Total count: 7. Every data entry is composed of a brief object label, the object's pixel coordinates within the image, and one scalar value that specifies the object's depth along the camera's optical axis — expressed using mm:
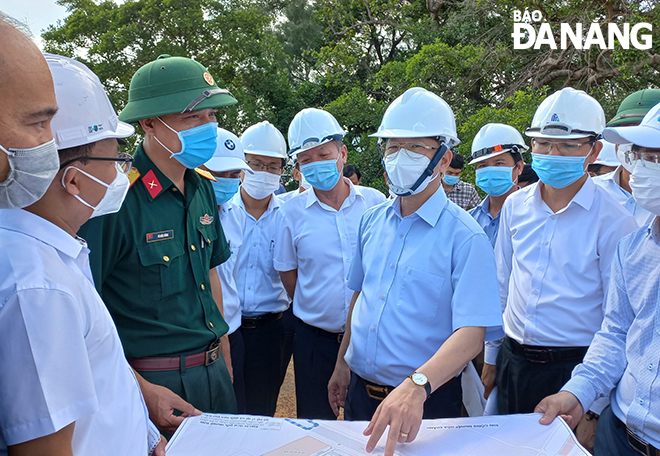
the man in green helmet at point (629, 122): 3418
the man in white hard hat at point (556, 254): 2578
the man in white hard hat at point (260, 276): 3676
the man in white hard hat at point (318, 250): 3377
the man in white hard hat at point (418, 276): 2025
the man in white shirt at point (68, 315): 1048
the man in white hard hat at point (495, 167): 4207
